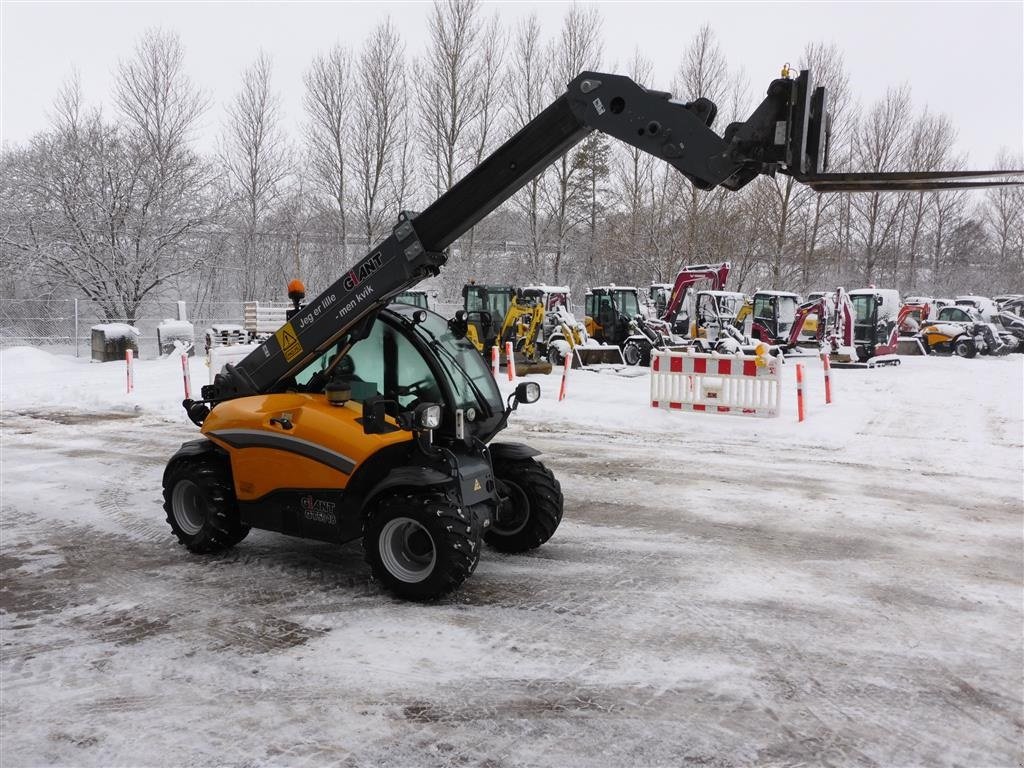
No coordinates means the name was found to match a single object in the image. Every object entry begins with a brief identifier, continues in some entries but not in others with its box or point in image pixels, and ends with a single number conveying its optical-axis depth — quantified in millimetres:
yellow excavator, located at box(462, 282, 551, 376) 20577
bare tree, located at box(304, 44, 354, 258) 34344
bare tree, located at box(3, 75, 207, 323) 26750
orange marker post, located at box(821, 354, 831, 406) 13961
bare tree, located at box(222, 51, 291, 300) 34938
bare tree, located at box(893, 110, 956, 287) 40969
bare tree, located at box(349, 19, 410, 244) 34219
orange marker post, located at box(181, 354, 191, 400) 13598
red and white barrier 12891
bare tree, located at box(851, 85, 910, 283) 39000
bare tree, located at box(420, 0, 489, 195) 34750
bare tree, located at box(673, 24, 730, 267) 32750
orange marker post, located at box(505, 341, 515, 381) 16484
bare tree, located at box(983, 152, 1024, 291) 51219
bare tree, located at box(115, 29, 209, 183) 28984
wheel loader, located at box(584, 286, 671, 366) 23094
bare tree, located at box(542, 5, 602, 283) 36094
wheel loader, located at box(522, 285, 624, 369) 21781
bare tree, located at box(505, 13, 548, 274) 35812
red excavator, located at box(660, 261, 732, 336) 24625
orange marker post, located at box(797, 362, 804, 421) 12398
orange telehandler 4309
